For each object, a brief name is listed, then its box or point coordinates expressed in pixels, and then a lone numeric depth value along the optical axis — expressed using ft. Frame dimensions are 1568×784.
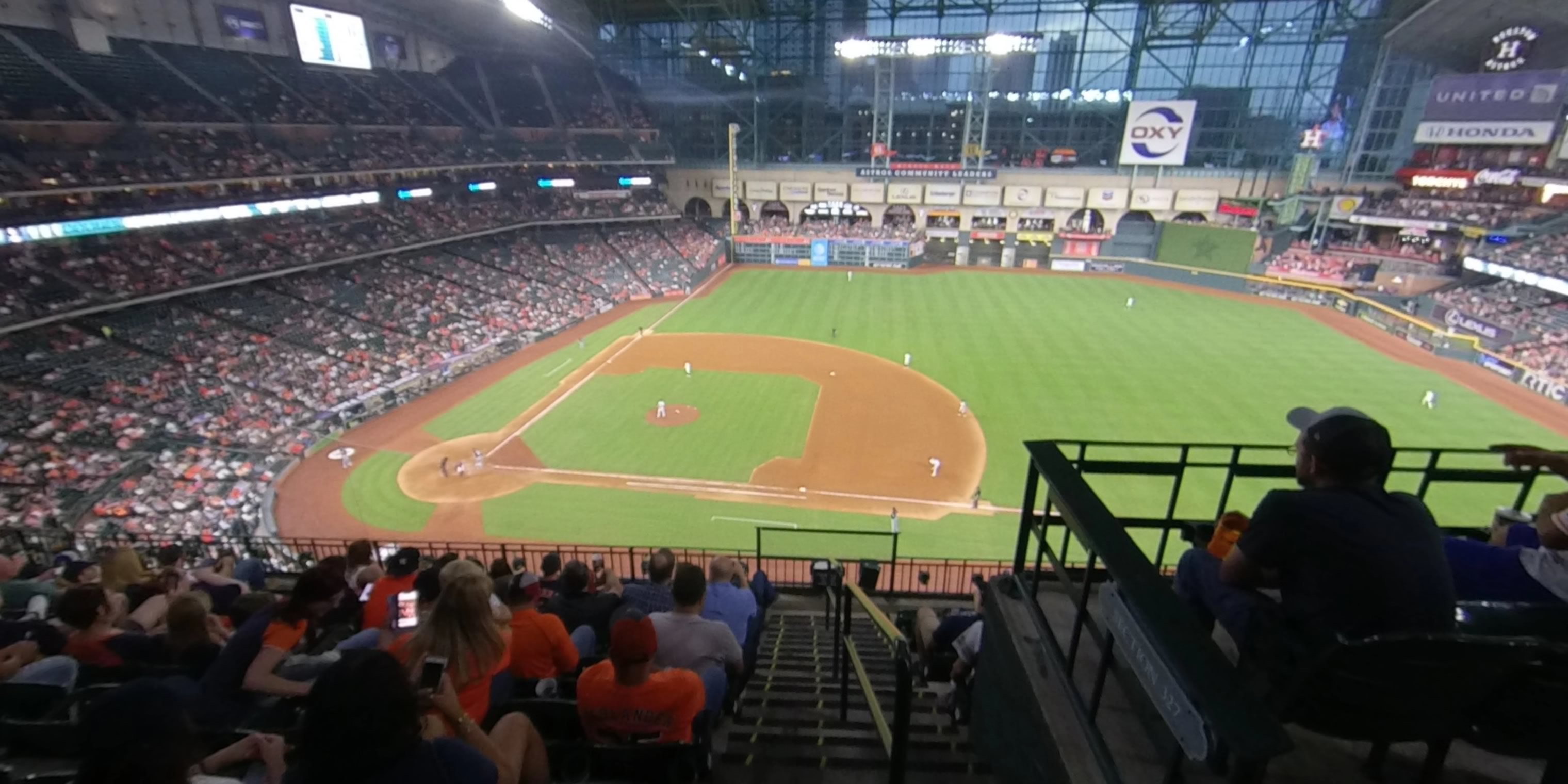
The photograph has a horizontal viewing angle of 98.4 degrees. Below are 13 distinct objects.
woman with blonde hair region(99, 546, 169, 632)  19.63
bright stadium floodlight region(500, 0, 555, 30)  129.70
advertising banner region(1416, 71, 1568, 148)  124.67
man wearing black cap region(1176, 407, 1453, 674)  8.18
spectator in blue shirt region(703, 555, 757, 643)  20.21
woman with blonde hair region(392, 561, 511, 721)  12.35
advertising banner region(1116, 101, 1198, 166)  162.61
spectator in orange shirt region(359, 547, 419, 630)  19.42
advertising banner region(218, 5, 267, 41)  111.55
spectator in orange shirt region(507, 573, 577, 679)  16.39
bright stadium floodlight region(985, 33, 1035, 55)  160.86
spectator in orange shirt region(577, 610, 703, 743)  12.71
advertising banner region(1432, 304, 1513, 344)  107.76
